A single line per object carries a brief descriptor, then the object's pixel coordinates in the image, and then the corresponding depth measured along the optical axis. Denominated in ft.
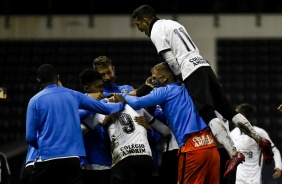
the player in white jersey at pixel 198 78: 32.35
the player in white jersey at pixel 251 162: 49.74
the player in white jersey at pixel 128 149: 34.33
